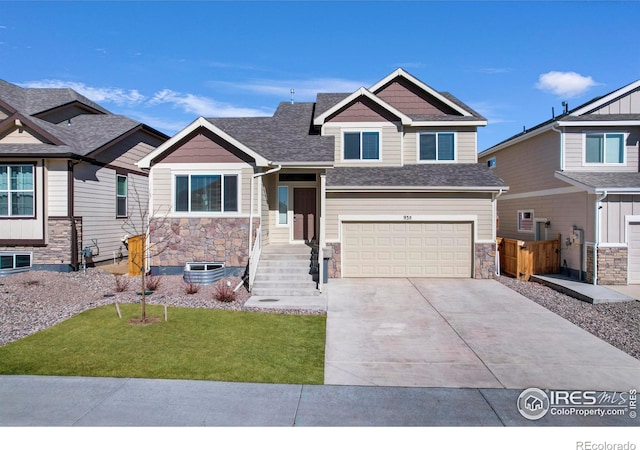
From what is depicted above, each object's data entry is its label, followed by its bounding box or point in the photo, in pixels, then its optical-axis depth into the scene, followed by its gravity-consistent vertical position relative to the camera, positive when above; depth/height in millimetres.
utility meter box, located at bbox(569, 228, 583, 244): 14758 -466
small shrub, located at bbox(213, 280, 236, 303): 11086 -1925
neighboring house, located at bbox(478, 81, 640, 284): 13836 +1381
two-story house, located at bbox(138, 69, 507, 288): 13859 +1192
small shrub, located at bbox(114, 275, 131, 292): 11867 -1844
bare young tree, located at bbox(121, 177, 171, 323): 13789 -687
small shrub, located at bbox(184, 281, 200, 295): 11695 -1899
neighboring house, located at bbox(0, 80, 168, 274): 14195 +953
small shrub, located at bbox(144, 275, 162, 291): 12109 -1781
